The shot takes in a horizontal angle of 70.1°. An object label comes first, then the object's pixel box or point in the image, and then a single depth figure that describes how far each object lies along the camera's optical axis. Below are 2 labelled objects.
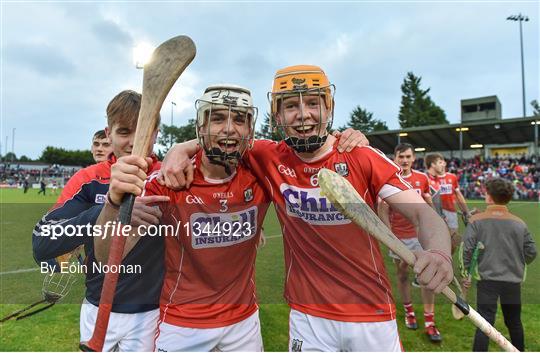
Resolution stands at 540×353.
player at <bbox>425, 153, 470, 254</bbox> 8.00
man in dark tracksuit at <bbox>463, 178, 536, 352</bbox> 3.85
